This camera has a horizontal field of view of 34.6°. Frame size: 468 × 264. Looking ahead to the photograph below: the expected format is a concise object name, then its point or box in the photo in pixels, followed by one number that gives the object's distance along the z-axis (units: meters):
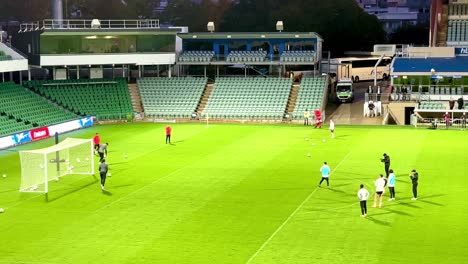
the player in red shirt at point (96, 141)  45.06
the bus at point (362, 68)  82.96
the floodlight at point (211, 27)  75.84
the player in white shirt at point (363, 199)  28.23
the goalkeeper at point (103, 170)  34.25
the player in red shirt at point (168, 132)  49.68
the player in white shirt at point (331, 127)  51.46
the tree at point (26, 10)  121.72
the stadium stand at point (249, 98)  64.62
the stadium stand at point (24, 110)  54.31
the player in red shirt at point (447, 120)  57.35
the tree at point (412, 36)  115.06
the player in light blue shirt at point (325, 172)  33.97
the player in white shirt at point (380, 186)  29.81
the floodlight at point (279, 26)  73.69
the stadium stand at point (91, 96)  63.88
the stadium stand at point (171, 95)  66.38
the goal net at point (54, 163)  35.00
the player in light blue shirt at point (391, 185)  31.33
